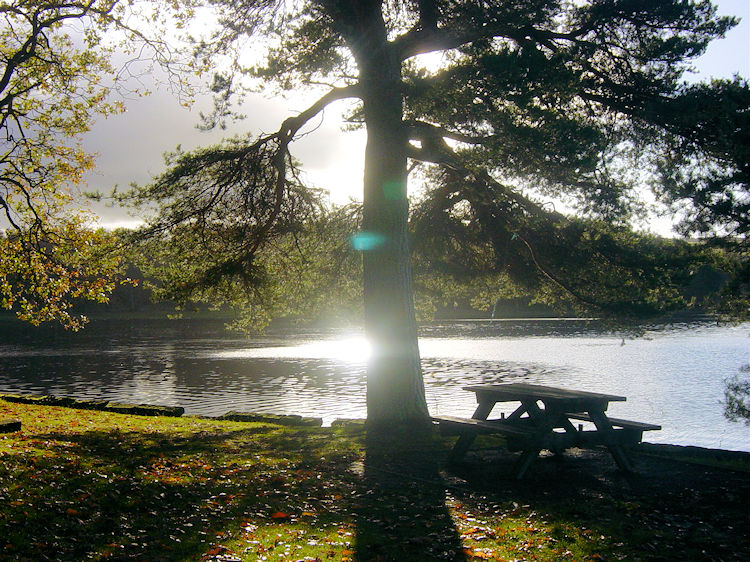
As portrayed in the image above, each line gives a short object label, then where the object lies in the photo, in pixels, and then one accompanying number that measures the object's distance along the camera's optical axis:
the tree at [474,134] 9.54
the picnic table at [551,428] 7.74
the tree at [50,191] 14.16
